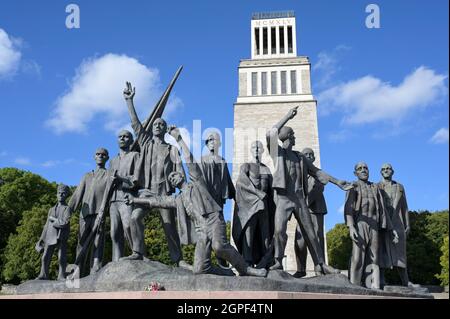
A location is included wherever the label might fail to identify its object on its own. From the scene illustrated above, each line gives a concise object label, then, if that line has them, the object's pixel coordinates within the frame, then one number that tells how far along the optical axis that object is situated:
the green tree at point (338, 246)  49.81
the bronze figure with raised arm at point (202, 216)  7.73
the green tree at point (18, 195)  39.03
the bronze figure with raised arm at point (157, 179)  9.25
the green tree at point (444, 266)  37.66
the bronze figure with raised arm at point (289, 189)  8.94
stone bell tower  53.09
